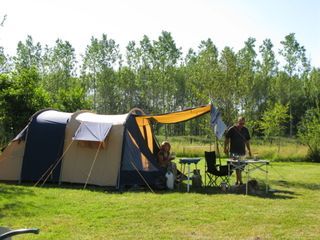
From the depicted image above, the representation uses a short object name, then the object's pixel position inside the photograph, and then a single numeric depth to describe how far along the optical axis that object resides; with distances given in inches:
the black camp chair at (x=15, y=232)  96.6
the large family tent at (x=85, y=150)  372.2
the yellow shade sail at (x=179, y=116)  378.0
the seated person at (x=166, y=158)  381.4
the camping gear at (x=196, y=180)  377.4
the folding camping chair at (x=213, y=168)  373.1
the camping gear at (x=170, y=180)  368.5
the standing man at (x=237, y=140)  381.1
